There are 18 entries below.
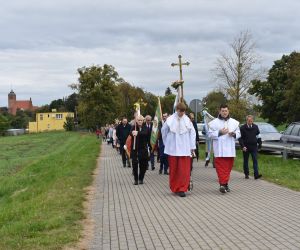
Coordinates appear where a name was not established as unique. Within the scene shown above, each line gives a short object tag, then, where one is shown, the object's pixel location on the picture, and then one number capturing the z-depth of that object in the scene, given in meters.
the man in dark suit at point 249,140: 15.58
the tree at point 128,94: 99.97
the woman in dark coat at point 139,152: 14.66
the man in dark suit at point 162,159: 17.75
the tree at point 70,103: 159.50
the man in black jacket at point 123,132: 21.63
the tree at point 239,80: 45.84
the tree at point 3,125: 130.12
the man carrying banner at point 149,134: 15.34
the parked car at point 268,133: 27.44
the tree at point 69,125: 124.50
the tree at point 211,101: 81.41
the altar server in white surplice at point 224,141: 12.51
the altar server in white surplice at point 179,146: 12.08
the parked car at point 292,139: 20.61
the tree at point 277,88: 47.84
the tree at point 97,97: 84.25
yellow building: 150.50
